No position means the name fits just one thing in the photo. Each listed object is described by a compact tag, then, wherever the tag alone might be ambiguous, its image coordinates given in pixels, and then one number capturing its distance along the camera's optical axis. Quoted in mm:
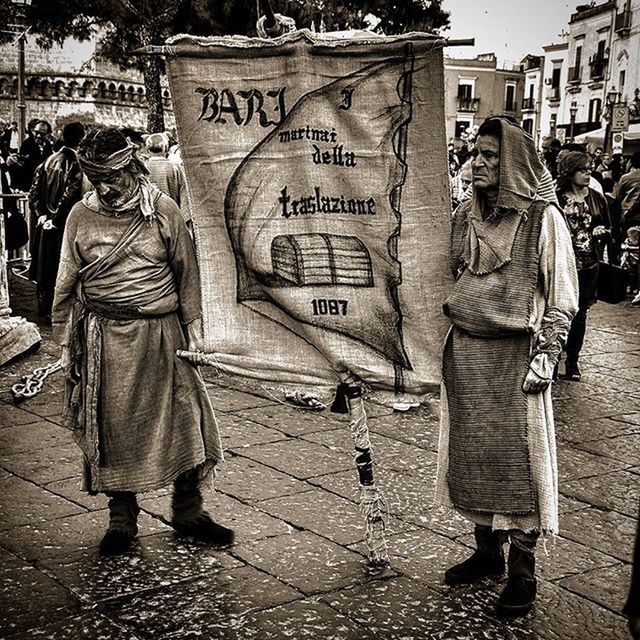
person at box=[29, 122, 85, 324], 9164
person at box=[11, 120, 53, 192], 13633
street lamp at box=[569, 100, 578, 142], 38656
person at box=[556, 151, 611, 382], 7883
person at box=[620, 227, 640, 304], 12564
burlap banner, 3906
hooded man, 3783
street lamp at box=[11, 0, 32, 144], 14607
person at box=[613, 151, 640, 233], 11492
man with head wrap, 4305
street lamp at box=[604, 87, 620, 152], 23075
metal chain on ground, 7098
